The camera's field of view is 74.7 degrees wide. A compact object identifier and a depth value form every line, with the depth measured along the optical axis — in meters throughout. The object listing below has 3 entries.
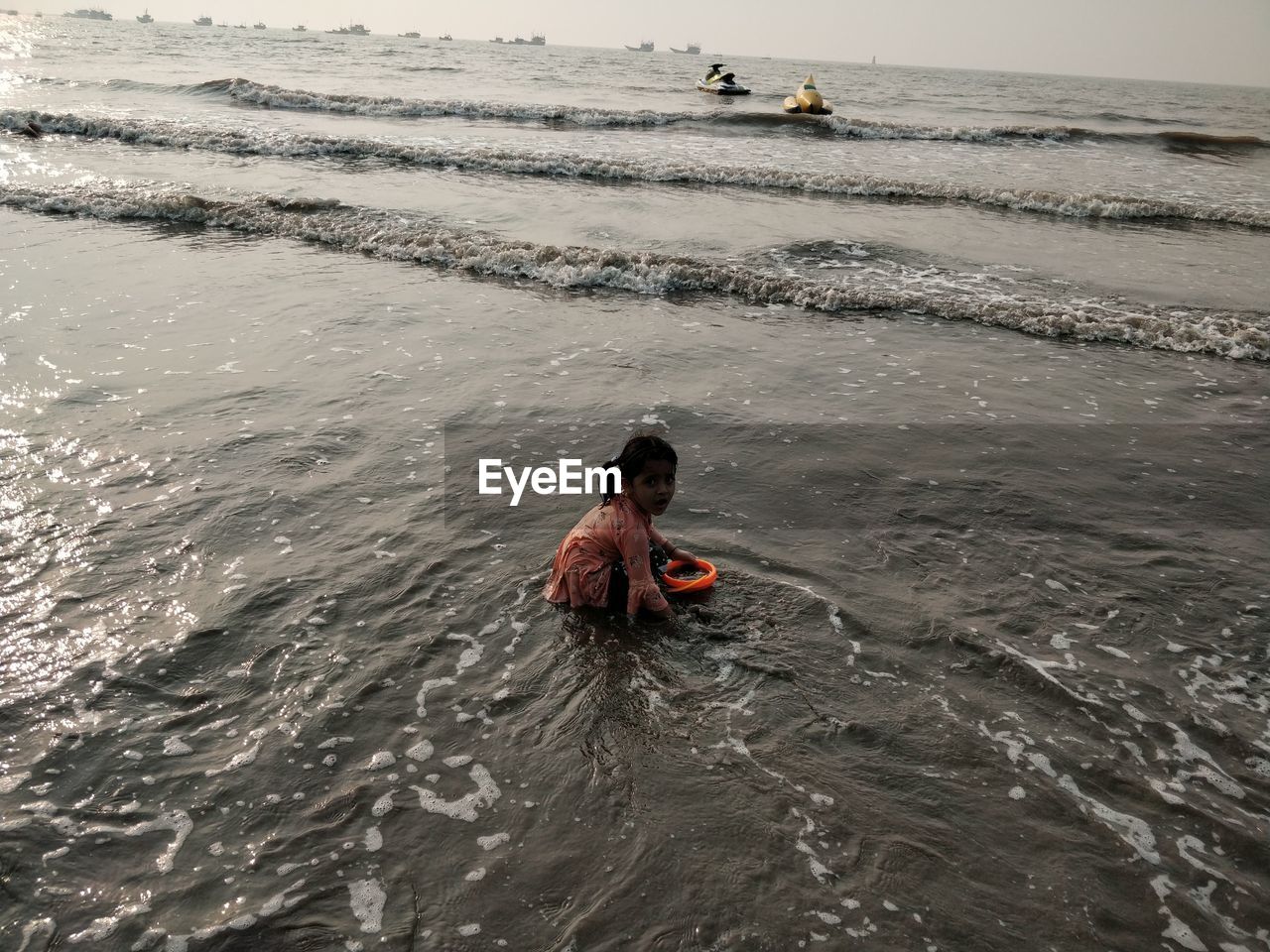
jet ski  37.16
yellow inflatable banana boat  29.41
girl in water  4.41
